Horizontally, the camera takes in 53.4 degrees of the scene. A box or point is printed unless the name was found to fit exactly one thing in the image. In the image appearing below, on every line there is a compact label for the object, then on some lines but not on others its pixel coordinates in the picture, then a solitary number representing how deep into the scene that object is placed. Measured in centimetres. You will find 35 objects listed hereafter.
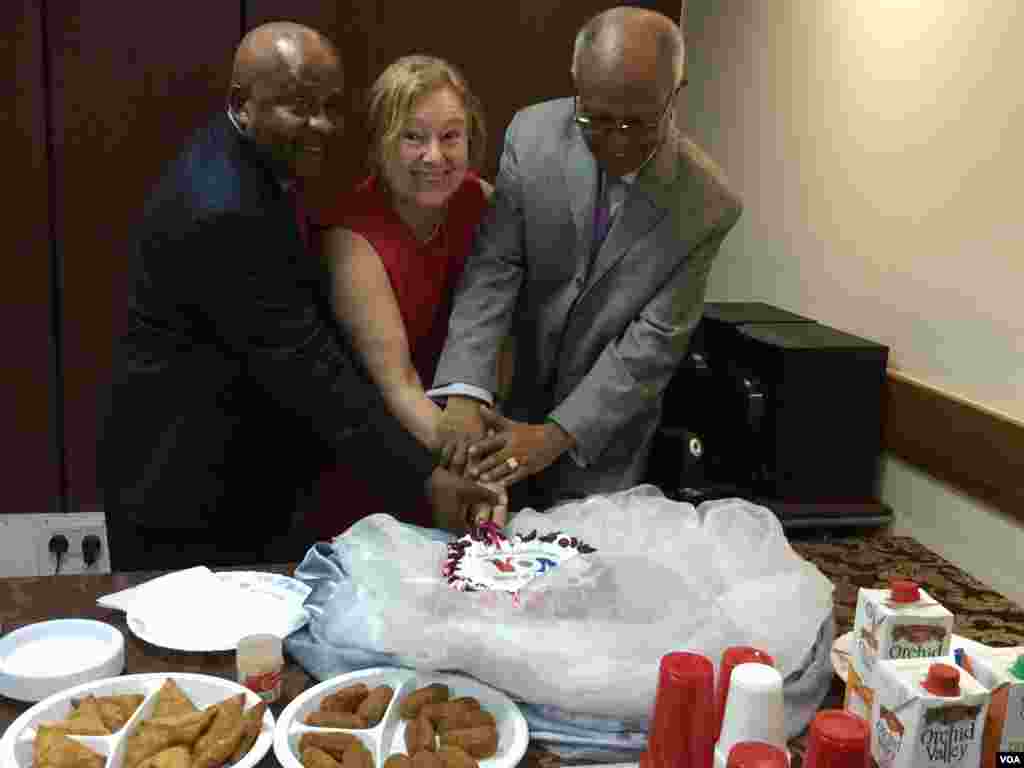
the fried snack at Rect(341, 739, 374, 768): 110
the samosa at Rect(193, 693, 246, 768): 110
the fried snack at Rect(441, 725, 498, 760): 114
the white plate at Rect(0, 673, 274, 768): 111
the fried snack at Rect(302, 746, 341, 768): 110
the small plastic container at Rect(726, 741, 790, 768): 94
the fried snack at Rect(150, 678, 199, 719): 118
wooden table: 131
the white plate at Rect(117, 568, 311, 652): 136
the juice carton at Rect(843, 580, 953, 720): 114
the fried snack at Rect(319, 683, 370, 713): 121
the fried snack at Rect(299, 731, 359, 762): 113
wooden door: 259
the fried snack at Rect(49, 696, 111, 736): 112
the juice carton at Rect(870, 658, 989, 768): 100
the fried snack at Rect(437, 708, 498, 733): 117
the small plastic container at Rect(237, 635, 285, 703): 123
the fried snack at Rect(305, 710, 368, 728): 117
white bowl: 122
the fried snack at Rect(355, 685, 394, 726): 119
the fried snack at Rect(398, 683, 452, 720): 120
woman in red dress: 181
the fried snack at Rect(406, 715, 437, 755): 114
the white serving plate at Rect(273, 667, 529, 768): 114
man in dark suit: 163
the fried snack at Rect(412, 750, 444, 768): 109
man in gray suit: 190
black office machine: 200
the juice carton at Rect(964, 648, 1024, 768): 102
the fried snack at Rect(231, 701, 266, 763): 113
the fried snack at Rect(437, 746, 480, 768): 110
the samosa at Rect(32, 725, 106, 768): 107
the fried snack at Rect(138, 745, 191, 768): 108
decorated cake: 142
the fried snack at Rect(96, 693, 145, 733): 116
